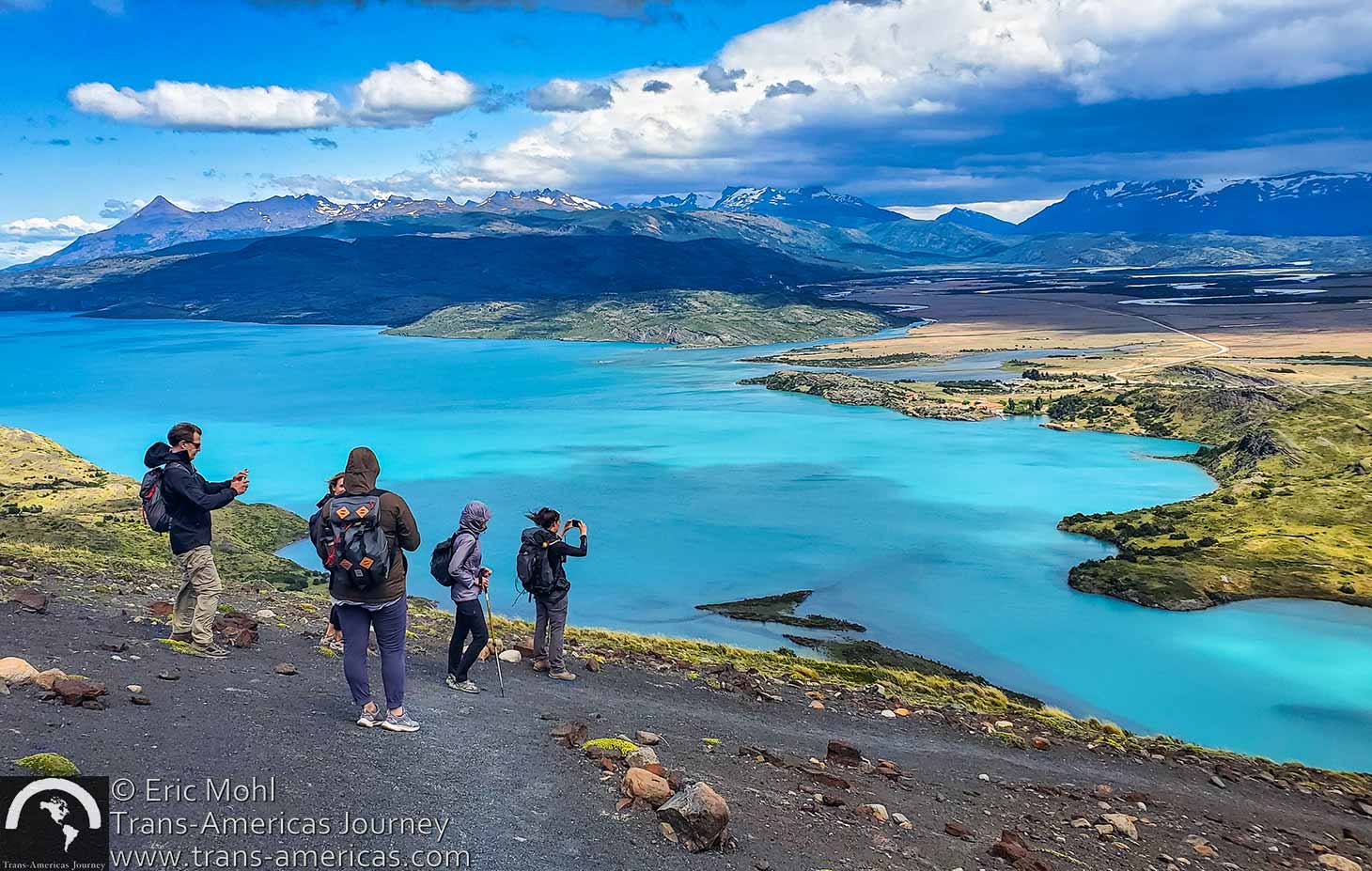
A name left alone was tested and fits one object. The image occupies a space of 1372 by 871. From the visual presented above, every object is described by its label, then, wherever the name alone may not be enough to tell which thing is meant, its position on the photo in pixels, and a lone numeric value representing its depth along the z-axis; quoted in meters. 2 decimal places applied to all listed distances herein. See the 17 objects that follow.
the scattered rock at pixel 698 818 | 9.82
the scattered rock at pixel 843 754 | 14.55
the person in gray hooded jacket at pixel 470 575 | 13.65
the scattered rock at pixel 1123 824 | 13.34
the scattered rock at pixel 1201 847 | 13.09
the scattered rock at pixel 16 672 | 11.17
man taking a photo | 12.48
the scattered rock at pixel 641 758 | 11.62
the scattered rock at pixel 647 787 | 10.46
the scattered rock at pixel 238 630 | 16.25
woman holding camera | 15.93
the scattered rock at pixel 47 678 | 11.30
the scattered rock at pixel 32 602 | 16.88
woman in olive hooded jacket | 10.58
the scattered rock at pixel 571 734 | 12.45
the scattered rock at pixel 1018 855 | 11.16
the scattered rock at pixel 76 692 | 10.96
